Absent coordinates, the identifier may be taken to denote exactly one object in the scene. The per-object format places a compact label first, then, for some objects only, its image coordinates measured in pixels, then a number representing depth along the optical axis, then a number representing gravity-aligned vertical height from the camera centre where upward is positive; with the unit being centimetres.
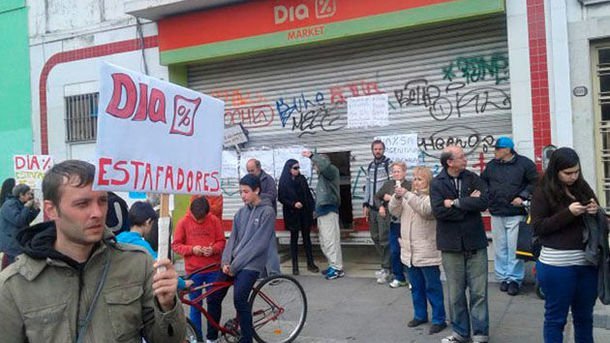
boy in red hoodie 575 -64
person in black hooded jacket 888 -51
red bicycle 557 -140
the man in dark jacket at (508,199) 709 -45
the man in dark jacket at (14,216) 706 -35
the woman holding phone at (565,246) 438 -68
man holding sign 213 -38
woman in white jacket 591 -90
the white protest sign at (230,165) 1073 +24
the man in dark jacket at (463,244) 531 -75
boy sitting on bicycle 545 -75
